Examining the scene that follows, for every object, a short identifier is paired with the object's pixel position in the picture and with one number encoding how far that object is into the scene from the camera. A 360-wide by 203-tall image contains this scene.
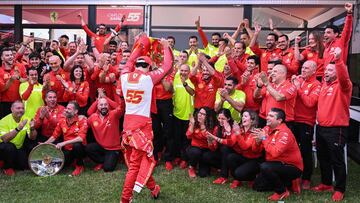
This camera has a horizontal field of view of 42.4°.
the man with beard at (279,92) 6.18
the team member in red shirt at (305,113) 6.38
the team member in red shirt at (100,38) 9.77
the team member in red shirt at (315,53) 7.36
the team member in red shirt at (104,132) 7.34
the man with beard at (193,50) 8.96
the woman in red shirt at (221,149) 6.72
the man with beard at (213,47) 9.35
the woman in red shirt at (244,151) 6.40
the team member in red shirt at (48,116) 7.33
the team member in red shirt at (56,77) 7.60
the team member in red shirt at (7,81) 7.58
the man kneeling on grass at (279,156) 5.93
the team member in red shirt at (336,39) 6.20
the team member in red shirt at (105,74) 7.78
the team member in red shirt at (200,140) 6.90
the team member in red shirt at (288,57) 7.50
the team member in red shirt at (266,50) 8.02
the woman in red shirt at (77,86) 7.67
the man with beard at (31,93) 7.44
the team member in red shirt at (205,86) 7.40
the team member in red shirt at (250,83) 7.17
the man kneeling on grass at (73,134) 7.24
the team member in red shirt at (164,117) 7.68
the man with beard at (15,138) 7.00
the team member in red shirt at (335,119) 5.93
